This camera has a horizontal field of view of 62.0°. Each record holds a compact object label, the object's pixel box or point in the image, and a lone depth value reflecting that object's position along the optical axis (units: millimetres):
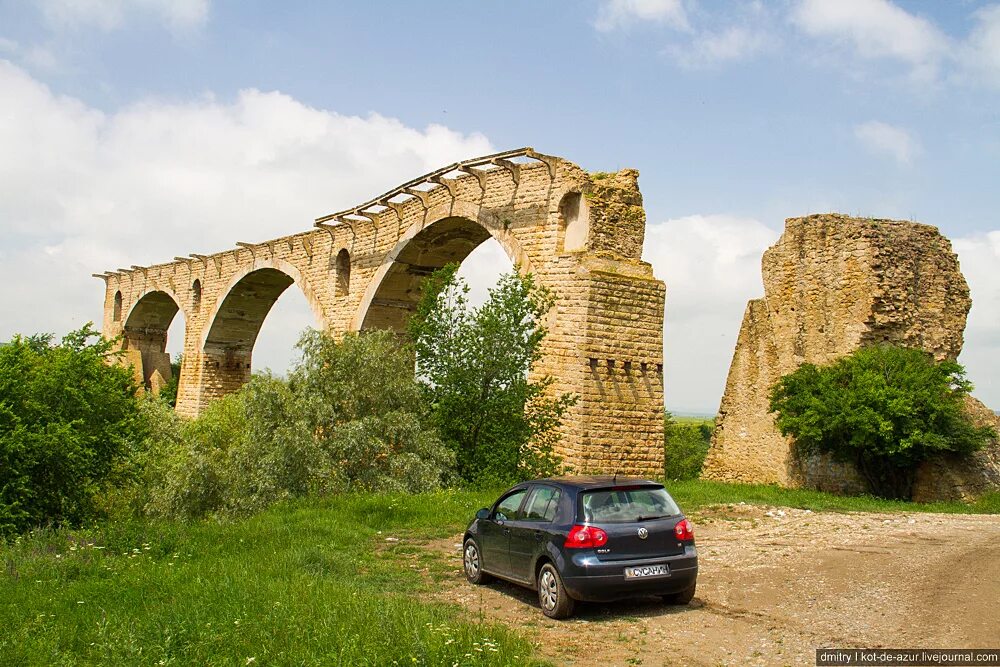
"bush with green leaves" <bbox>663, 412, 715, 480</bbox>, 30703
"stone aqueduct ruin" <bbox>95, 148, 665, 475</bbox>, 12992
